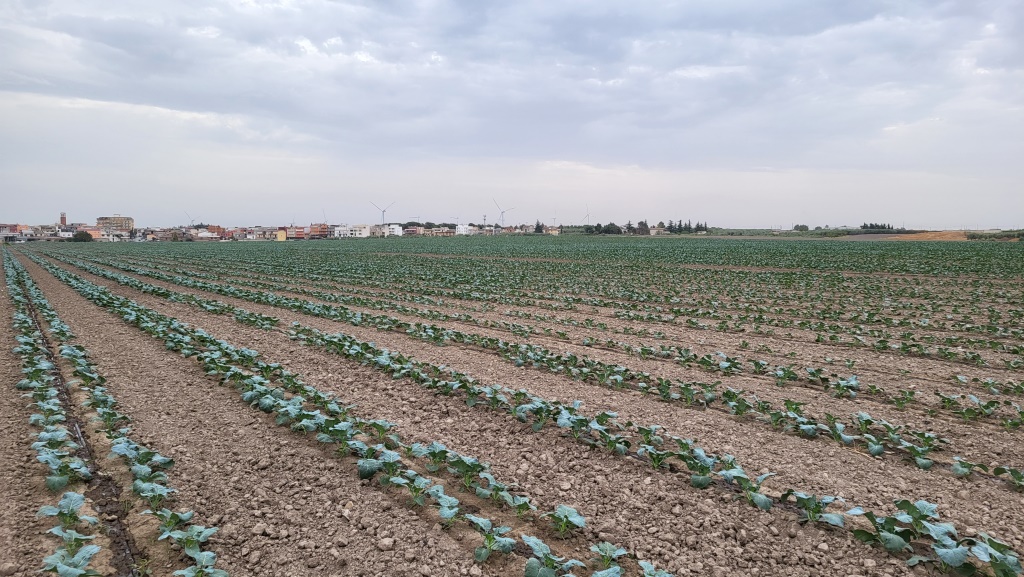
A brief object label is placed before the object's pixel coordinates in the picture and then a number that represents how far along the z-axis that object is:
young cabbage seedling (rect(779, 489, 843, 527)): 4.46
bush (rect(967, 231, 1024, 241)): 85.62
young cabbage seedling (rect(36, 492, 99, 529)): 4.28
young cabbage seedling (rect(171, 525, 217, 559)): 3.95
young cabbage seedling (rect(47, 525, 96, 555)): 3.91
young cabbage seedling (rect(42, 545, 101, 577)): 3.51
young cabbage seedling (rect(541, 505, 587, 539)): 4.24
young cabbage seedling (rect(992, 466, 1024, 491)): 4.99
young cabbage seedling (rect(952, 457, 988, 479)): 5.20
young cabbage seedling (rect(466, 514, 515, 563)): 3.96
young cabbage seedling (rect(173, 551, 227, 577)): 3.65
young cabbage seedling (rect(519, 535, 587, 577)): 3.63
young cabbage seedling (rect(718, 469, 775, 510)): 4.62
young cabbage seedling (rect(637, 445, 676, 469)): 5.41
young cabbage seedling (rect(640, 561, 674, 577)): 3.61
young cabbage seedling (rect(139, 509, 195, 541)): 4.27
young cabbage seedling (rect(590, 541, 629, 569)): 3.88
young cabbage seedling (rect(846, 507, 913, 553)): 3.97
